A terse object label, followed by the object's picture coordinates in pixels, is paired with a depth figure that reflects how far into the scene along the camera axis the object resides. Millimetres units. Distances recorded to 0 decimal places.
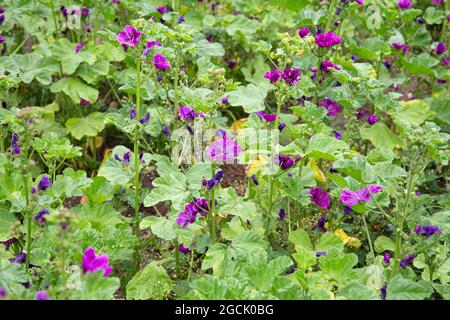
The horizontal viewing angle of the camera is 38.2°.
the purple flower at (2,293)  2012
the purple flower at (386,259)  2961
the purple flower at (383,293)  2506
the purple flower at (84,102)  4280
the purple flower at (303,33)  3576
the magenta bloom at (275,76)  2957
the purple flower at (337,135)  3515
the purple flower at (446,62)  4615
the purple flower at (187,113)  3066
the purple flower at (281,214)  3174
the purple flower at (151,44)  3442
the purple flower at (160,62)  3359
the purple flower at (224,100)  3336
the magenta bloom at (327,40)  3564
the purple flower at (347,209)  3176
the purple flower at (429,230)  2848
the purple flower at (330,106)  3697
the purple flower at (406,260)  2812
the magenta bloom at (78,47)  4207
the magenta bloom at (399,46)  4355
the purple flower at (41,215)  2457
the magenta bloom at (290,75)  2904
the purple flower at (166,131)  3282
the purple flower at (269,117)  3281
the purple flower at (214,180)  2758
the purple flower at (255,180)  3146
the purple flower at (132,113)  3291
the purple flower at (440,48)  4695
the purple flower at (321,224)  3205
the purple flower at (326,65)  3523
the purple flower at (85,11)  4383
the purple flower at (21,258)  2564
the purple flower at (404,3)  4535
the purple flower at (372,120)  3668
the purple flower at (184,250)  3105
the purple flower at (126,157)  3198
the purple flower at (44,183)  2439
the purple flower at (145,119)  3307
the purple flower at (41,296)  2041
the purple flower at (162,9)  4172
